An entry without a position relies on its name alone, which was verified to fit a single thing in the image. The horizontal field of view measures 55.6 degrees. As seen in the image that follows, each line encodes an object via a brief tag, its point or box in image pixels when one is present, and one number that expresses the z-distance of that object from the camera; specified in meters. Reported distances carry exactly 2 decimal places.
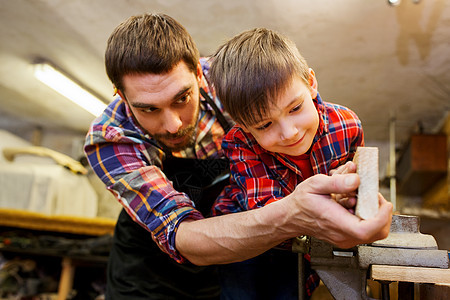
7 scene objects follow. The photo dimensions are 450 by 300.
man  0.89
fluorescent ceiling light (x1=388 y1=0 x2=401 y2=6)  2.62
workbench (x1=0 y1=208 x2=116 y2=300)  3.78
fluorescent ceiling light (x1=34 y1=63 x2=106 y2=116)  4.20
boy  1.08
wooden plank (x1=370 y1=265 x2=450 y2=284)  0.87
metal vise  0.94
